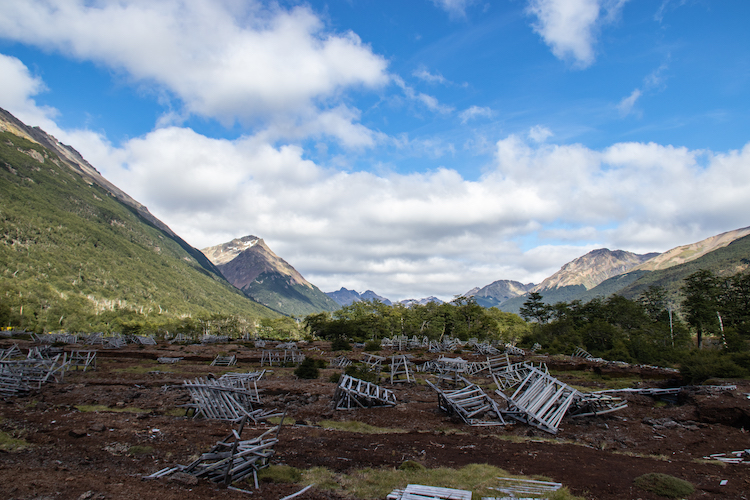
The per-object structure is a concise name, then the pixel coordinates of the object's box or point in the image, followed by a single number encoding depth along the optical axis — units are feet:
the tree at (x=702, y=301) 158.71
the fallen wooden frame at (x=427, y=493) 25.98
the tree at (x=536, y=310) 300.20
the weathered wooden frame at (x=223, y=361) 135.44
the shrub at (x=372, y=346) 190.64
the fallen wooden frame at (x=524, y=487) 27.89
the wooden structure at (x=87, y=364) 105.09
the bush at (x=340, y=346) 197.84
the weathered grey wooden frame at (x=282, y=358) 140.97
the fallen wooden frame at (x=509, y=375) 89.06
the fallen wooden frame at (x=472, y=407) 56.85
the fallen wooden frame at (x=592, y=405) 57.47
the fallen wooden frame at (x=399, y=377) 95.15
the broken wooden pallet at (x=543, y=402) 53.26
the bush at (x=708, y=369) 77.41
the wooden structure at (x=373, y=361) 101.53
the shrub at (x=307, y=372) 104.54
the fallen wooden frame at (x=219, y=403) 55.83
